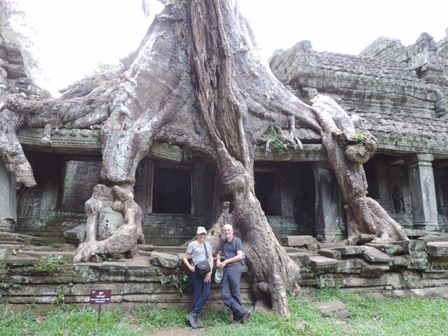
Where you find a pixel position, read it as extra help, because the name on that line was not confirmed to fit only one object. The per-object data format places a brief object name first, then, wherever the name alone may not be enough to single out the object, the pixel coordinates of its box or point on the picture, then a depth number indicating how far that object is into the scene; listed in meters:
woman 3.74
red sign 3.42
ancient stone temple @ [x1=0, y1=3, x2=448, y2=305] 4.10
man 3.76
